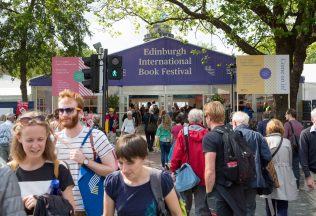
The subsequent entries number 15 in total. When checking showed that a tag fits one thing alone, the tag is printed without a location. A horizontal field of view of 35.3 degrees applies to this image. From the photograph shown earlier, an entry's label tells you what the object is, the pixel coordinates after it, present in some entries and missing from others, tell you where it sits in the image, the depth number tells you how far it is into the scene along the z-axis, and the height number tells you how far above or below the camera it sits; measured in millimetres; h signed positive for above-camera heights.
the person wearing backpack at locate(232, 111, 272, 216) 5906 -639
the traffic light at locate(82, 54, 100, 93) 11055 +564
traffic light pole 10430 +260
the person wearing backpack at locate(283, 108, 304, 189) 9953 -710
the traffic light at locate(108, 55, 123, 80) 11133 +651
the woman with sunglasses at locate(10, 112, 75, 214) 3031 -382
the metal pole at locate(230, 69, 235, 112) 20150 +848
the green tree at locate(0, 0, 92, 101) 25953 +3158
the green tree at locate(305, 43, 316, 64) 84712 +6464
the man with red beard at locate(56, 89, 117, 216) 3928 -393
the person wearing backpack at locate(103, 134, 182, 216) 3084 -583
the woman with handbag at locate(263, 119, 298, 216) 6691 -1039
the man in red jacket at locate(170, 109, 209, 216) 6250 -784
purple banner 21812 +1435
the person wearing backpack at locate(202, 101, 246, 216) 5023 -907
